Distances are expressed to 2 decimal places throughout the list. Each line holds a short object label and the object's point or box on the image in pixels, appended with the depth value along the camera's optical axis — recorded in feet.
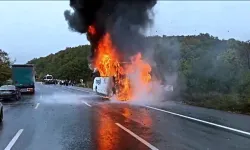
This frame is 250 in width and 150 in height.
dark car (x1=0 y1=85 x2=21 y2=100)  98.73
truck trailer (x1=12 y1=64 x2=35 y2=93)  138.92
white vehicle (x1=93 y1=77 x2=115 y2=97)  97.77
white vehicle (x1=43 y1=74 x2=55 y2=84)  309.18
